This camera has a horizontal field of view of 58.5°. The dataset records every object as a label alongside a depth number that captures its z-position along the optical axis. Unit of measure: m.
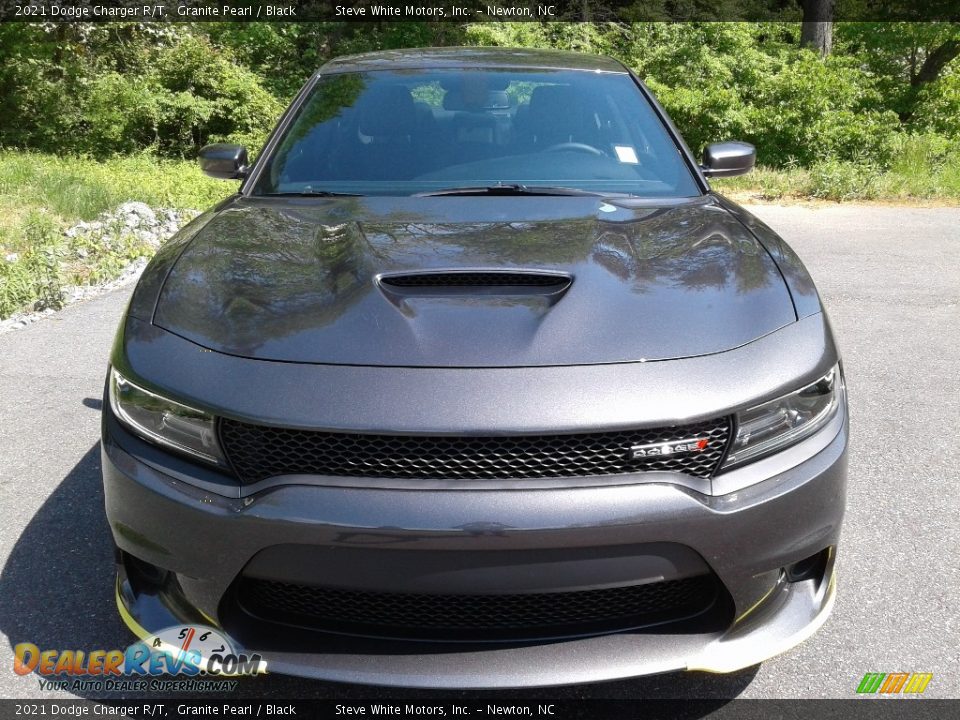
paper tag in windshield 3.12
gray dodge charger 1.69
